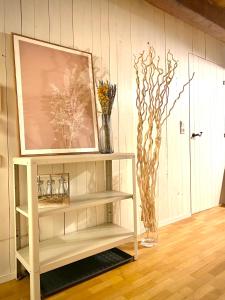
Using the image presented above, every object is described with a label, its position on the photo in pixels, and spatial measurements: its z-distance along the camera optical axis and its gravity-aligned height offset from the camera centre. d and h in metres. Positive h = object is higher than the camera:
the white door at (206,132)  2.81 +0.11
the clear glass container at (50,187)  1.61 -0.32
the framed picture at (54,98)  1.55 +0.33
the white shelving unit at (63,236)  1.27 -0.70
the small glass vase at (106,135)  1.75 +0.05
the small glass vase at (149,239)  2.01 -0.89
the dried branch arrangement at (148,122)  2.05 +0.18
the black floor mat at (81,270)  1.42 -0.89
